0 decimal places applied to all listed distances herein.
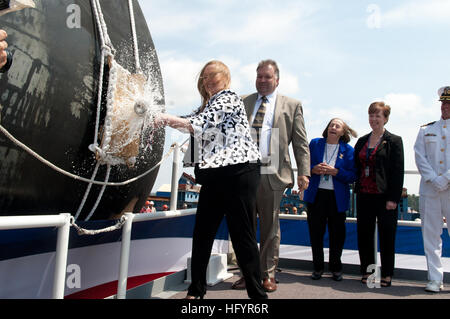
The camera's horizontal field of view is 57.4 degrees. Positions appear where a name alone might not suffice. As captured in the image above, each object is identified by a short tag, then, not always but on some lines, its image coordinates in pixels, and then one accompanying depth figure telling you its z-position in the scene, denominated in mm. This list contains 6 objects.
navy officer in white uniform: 3207
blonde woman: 2031
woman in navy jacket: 3410
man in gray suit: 2936
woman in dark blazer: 3254
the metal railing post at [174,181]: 2932
